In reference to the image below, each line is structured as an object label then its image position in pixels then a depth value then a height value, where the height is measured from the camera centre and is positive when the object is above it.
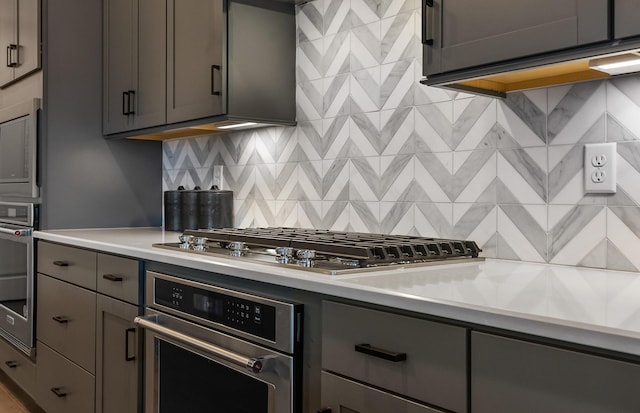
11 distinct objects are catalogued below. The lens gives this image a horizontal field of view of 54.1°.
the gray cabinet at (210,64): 2.30 +0.54
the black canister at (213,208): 2.74 -0.03
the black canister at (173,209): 2.85 -0.03
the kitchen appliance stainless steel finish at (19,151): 2.96 +0.24
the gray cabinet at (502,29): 1.22 +0.37
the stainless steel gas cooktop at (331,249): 1.51 -0.12
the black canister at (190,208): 2.77 -0.03
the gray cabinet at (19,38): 2.99 +0.81
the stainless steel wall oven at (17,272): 2.93 -0.36
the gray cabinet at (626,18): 1.15 +0.35
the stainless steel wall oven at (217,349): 1.44 -0.38
